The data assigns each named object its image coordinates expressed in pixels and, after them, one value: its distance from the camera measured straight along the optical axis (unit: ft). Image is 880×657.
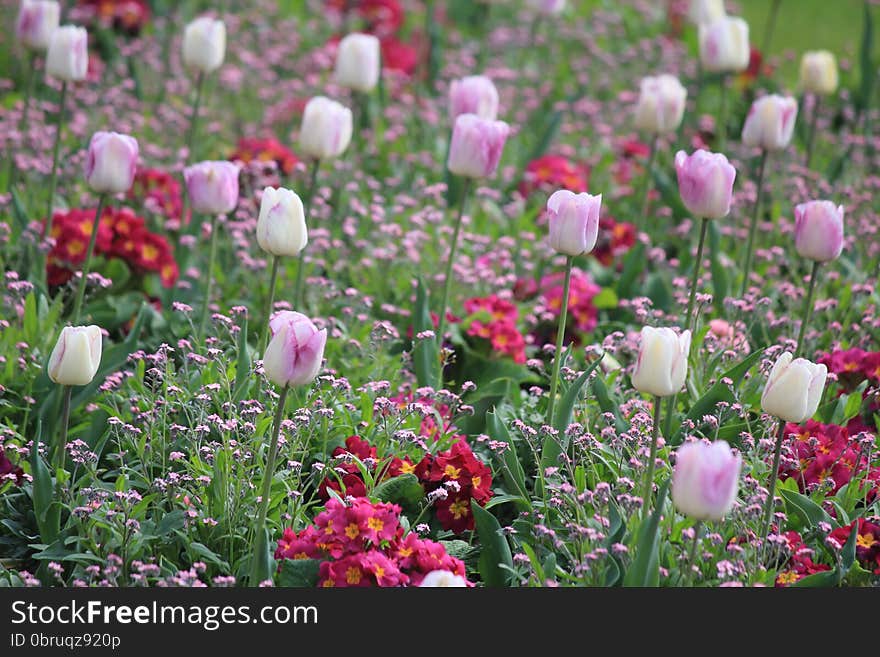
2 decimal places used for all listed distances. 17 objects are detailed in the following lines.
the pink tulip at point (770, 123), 24.32
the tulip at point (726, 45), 28.99
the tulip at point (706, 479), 13.79
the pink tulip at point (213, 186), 21.22
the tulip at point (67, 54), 23.81
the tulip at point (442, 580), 14.88
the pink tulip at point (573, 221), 18.13
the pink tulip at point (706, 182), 19.19
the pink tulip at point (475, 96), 24.75
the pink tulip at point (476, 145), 20.81
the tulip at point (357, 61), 26.87
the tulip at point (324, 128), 22.81
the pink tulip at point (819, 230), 19.48
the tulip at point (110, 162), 20.31
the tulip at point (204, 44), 25.99
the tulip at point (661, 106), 26.96
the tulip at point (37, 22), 25.90
